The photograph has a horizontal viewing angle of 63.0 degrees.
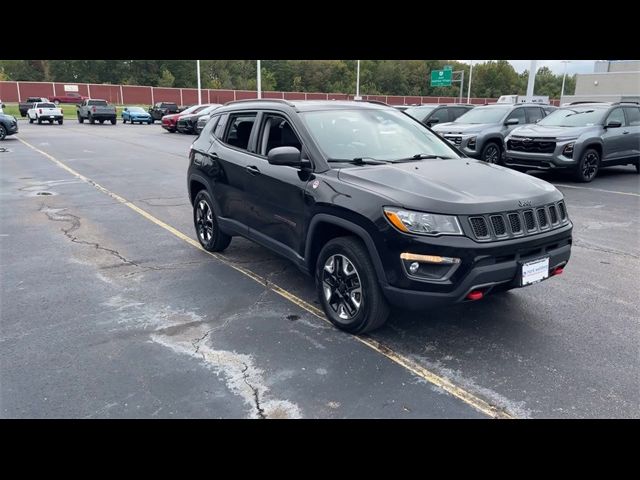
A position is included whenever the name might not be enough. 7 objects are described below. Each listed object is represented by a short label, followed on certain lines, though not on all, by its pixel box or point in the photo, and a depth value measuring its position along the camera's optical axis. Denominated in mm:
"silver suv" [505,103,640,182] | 11672
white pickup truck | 34062
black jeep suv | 3625
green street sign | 48219
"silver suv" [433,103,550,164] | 13258
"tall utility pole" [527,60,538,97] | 20781
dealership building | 46062
